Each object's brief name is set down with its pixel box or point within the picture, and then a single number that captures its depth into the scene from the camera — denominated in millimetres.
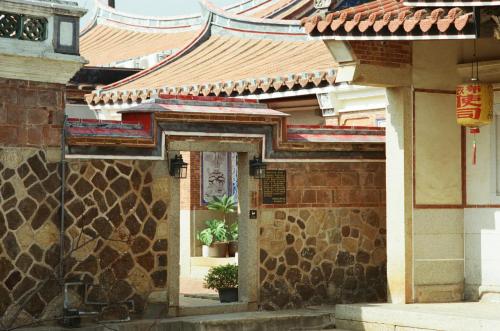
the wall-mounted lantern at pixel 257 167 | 15570
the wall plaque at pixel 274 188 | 15695
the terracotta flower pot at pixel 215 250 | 21866
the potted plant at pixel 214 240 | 21844
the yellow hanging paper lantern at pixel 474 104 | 14461
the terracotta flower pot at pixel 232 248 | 22250
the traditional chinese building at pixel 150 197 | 13461
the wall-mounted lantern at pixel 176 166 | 14766
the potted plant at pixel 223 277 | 16142
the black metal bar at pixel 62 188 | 13789
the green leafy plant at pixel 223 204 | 22344
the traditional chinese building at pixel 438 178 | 15086
